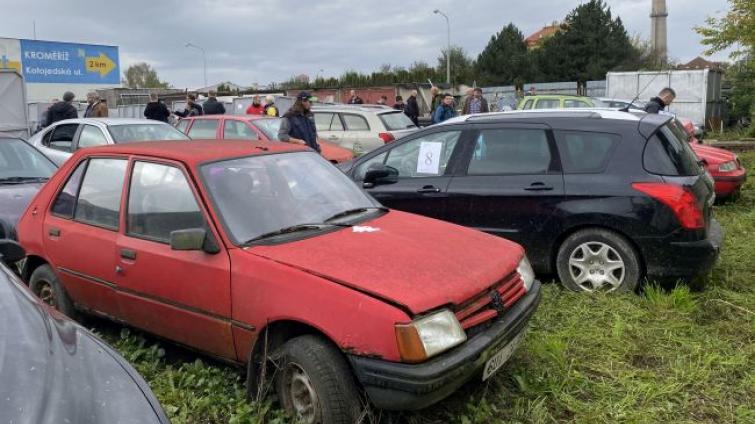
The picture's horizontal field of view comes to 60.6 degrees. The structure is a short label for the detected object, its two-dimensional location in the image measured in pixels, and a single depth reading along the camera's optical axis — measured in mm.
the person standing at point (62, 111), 13156
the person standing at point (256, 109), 14898
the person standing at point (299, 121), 9117
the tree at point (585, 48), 51406
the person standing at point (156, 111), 14148
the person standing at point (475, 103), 13883
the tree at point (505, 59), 55216
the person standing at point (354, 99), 20200
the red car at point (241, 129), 11438
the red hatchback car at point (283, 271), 2941
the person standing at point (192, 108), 15961
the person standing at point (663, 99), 10136
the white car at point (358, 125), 12938
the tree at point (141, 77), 81875
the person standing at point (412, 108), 17750
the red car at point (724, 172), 8805
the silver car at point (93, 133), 9492
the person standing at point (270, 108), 14625
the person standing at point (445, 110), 13781
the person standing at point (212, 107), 15906
